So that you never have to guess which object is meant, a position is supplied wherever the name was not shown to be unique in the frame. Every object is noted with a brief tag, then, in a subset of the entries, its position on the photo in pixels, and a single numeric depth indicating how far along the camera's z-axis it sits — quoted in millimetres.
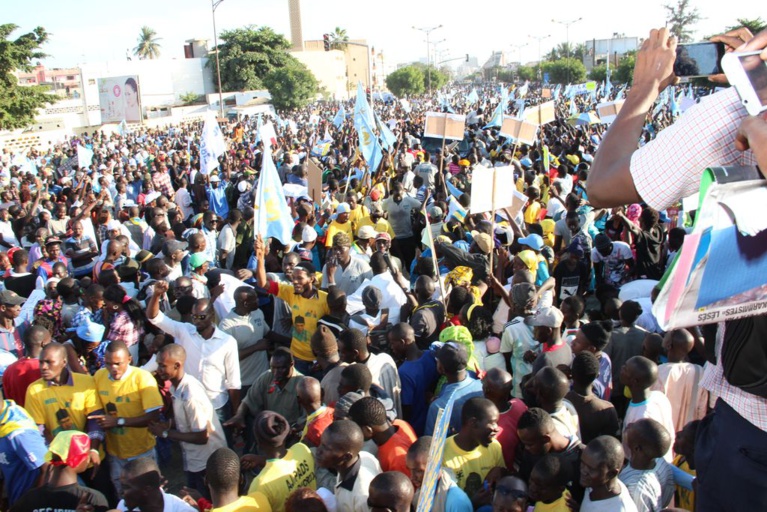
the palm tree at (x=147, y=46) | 98125
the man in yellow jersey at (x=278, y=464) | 3264
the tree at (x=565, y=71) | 66688
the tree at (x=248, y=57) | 61438
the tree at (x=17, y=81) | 33000
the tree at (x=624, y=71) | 53594
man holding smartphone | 1386
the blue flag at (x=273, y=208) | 6488
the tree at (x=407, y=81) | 74688
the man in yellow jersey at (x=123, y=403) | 4043
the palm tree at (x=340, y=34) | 92650
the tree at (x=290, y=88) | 50344
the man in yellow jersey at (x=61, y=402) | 4031
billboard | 43375
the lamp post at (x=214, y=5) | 25719
